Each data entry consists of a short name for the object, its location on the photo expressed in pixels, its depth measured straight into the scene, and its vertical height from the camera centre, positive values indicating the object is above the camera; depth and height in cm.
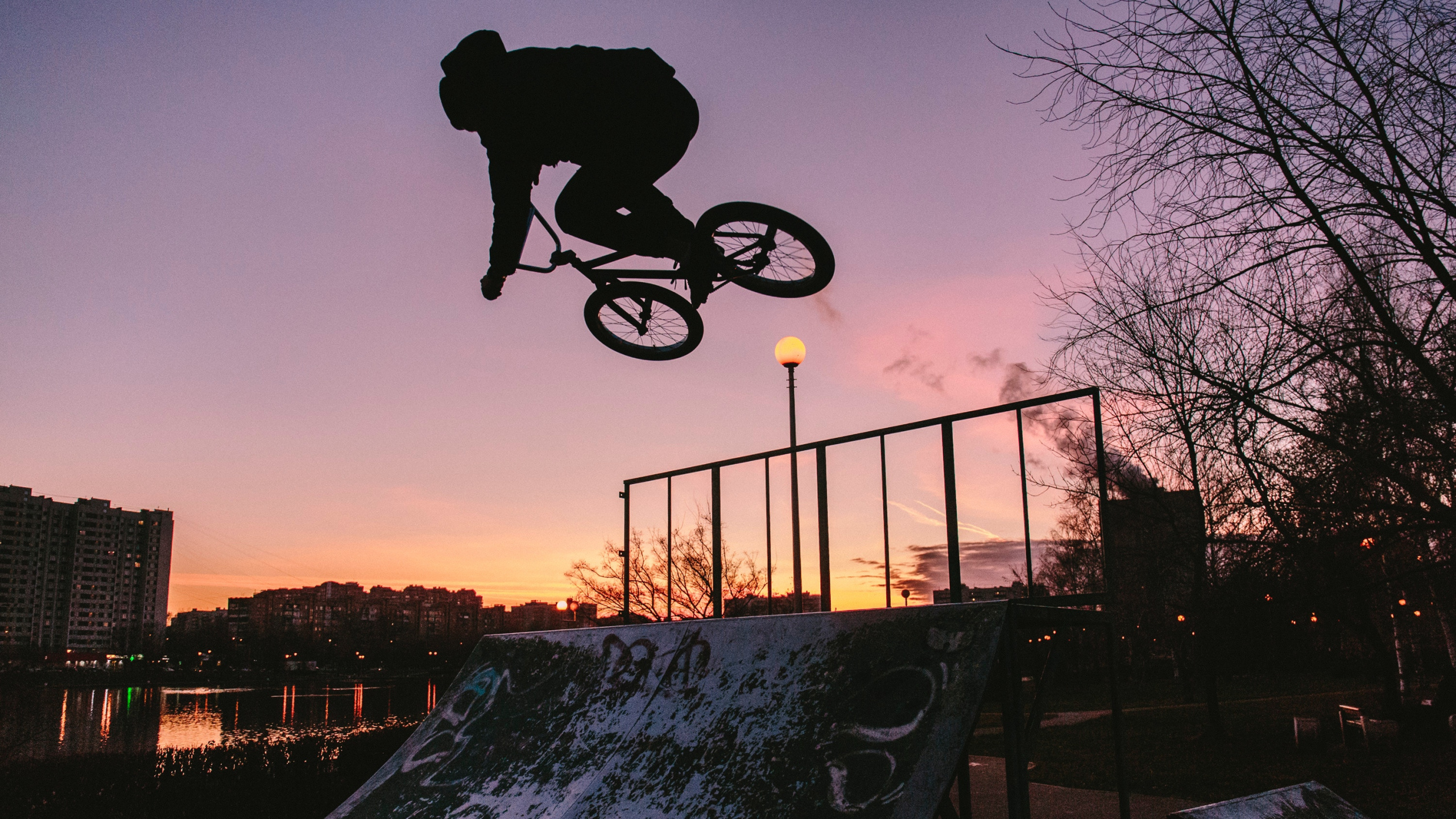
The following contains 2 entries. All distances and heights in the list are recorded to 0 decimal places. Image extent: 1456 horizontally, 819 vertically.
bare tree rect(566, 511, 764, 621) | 2216 -40
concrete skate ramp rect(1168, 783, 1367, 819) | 402 -133
